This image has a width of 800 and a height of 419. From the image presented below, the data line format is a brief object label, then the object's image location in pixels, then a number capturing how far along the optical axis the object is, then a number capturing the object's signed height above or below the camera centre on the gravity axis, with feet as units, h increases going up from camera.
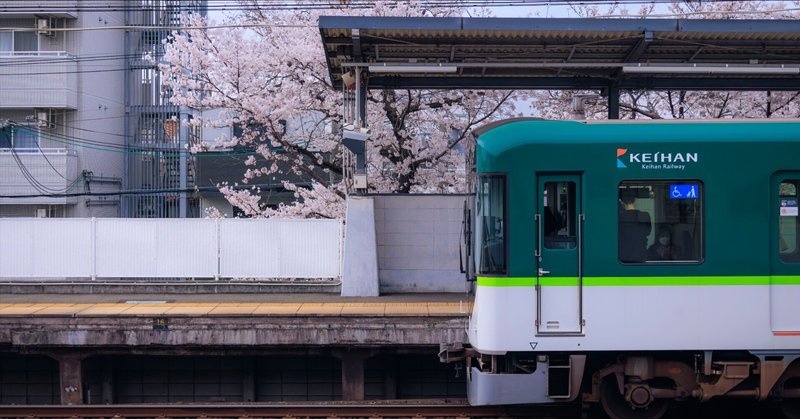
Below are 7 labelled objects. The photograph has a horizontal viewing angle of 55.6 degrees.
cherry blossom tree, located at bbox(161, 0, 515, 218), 57.26 +7.78
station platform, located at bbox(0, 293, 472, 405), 34.76 -6.49
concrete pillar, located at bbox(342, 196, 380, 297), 43.16 -2.33
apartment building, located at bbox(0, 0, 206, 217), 80.84 +10.93
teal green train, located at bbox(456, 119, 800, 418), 24.66 -1.19
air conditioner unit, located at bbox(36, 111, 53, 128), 82.53 +9.76
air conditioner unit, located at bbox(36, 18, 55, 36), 81.46 +20.02
